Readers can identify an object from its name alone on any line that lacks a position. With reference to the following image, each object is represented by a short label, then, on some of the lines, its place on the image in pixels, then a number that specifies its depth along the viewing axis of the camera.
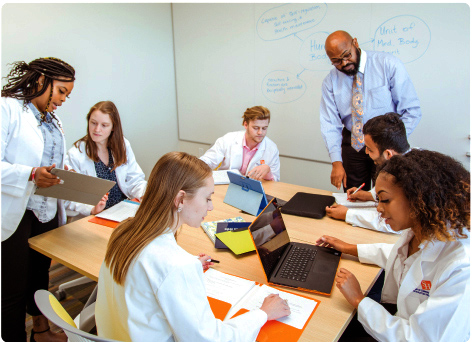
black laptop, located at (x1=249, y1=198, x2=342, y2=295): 1.30
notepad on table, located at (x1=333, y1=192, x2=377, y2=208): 1.95
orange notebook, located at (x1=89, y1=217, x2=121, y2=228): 1.82
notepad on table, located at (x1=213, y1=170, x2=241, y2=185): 2.45
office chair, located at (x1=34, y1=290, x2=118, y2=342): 0.85
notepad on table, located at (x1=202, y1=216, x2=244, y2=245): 1.66
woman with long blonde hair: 0.91
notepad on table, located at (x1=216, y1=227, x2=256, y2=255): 1.52
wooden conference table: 1.13
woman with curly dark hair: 0.97
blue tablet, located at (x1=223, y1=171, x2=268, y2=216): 1.94
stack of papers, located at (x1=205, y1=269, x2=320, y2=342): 1.06
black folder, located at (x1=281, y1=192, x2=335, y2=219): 1.91
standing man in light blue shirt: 2.39
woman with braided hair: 1.62
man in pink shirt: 2.62
